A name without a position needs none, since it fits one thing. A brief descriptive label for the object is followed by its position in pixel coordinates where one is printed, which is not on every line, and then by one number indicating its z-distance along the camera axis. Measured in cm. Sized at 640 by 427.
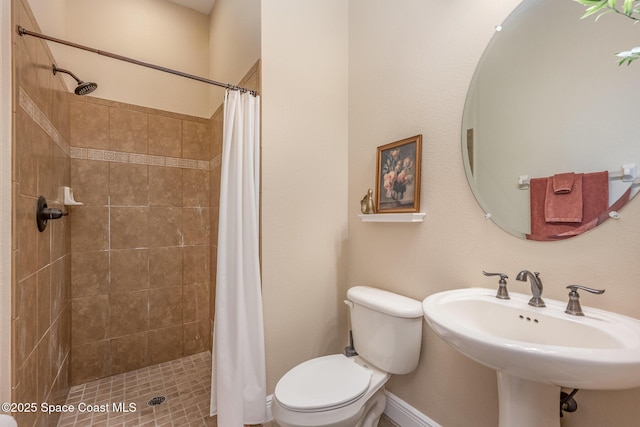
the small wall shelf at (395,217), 140
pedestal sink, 61
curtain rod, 105
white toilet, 113
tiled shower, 127
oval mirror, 86
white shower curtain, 147
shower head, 159
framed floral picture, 143
